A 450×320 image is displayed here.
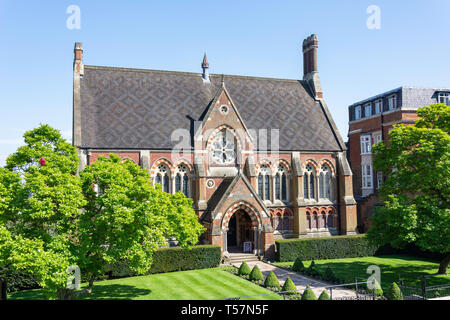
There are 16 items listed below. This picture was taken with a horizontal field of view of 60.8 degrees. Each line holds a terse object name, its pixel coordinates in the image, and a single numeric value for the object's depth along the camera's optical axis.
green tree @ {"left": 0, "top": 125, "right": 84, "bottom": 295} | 18.66
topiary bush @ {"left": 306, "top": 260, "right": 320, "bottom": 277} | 30.42
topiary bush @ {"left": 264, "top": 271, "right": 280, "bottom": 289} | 26.89
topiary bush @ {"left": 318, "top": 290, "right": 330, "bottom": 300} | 20.96
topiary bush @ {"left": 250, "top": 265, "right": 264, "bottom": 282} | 28.85
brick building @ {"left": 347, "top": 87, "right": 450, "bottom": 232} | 46.47
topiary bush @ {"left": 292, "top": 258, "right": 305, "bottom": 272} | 32.03
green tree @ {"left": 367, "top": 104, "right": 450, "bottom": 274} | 25.41
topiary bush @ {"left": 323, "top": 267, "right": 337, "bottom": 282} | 28.75
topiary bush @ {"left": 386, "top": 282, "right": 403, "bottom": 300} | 21.84
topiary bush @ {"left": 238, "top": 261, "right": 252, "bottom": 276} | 30.28
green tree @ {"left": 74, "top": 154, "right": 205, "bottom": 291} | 21.09
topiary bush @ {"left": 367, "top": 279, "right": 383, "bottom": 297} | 24.04
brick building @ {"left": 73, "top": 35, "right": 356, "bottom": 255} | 36.94
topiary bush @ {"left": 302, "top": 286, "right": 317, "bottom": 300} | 21.33
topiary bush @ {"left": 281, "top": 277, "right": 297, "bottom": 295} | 24.80
